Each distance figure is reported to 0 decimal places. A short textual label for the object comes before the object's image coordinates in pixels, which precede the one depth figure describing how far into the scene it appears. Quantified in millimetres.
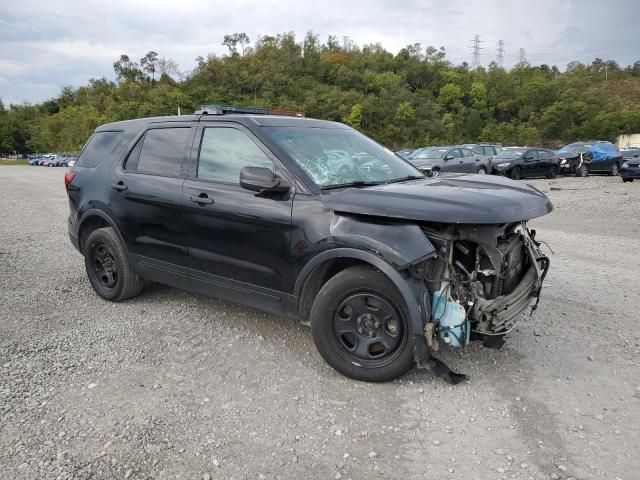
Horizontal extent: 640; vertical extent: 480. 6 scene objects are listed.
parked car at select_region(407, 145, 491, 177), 19828
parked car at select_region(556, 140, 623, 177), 22453
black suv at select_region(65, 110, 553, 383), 3086
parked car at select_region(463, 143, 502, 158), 21047
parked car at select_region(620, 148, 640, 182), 17562
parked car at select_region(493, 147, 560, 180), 20656
